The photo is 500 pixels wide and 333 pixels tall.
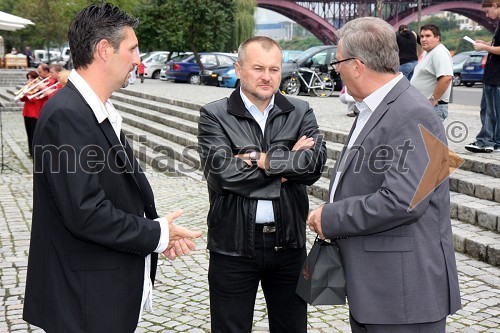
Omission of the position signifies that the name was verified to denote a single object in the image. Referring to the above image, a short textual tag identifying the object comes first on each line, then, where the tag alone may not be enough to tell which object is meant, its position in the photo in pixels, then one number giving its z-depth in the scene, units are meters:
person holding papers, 7.14
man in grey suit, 2.28
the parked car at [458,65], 28.21
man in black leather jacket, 2.88
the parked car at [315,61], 19.77
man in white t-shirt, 7.30
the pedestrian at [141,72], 27.23
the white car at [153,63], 32.81
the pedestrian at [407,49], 12.02
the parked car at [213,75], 24.73
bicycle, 18.61
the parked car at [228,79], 24.17
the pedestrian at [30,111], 11.72
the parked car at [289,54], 24.39
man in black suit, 2.11
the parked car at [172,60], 28.80
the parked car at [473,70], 26.80
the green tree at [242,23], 37.06
